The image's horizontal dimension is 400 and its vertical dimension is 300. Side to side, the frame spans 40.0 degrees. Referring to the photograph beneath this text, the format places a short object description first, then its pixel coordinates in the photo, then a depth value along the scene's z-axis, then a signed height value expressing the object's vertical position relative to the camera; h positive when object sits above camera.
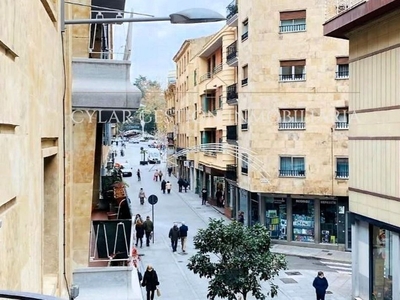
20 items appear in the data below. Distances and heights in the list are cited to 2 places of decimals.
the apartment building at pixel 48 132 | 3.38 +0.08
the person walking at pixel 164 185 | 45.60 -3.77
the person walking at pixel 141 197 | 36.28 -3.77
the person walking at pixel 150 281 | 15.84 -4.10
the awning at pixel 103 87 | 8.50 +0.85
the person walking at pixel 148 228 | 24.58 -3.96
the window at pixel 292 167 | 24.92 -1.28
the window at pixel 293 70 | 25.03 +3.16
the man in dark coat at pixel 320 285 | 15.62 -4.18
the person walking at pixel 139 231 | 24.56 -4.07
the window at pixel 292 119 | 25.06 +0.92
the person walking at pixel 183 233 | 23.53 -4.01
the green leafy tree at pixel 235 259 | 13.43 -2.99
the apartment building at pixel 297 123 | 24.48 +0.73
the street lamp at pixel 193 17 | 5.61 +1.28
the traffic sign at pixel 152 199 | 24.73 -2.68
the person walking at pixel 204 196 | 39.46 -4.10
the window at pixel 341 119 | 24.39 +0.88
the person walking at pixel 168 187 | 45.99 -3.99
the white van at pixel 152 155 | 56.95 -1.63
